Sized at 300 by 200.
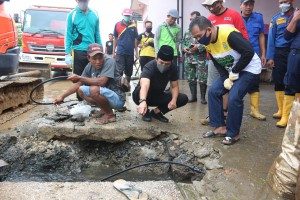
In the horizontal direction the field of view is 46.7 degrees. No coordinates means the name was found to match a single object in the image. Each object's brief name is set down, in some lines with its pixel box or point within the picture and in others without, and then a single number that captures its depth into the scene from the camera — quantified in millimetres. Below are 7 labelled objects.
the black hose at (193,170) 3809
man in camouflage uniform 6250
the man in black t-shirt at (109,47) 15516
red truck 11562
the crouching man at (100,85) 4617
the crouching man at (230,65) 3934
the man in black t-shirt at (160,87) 4633
